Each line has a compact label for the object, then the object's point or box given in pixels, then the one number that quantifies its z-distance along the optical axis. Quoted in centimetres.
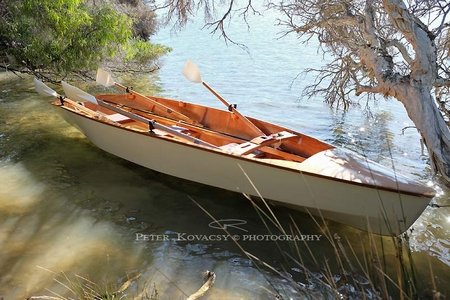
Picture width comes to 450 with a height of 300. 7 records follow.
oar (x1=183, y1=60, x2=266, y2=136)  629
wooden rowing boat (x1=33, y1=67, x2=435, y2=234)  406
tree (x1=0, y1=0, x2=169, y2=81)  806
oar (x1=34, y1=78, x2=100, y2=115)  636
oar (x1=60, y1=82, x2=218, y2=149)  504
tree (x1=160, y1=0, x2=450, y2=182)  423
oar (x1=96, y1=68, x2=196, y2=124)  685
